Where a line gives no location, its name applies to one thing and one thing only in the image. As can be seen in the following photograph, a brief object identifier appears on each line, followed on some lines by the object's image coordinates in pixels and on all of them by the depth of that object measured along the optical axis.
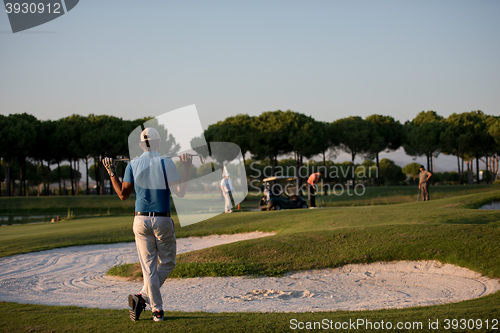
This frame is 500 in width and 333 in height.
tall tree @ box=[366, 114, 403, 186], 63.30
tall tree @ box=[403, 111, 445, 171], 58.44
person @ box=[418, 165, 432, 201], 22.10
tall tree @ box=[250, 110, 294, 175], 55.97
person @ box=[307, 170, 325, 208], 21.12
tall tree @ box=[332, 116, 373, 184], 58.91
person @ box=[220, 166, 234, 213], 15.35
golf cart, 26.11
